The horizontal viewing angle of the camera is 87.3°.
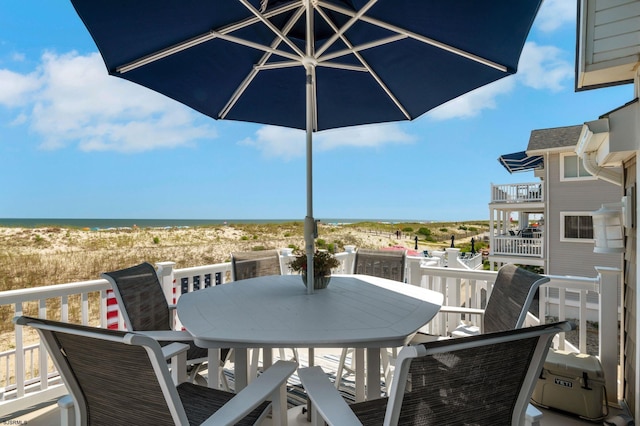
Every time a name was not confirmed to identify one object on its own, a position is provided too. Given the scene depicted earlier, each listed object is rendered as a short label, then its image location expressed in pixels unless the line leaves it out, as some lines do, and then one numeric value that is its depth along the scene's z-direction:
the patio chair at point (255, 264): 3.30
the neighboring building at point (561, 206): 10.48
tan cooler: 2.46
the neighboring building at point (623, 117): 2.29
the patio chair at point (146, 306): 2.04
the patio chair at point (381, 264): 3.40
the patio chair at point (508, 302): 1.85
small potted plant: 2.48
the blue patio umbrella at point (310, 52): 2.03
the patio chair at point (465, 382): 0.93
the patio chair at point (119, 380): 1.04
